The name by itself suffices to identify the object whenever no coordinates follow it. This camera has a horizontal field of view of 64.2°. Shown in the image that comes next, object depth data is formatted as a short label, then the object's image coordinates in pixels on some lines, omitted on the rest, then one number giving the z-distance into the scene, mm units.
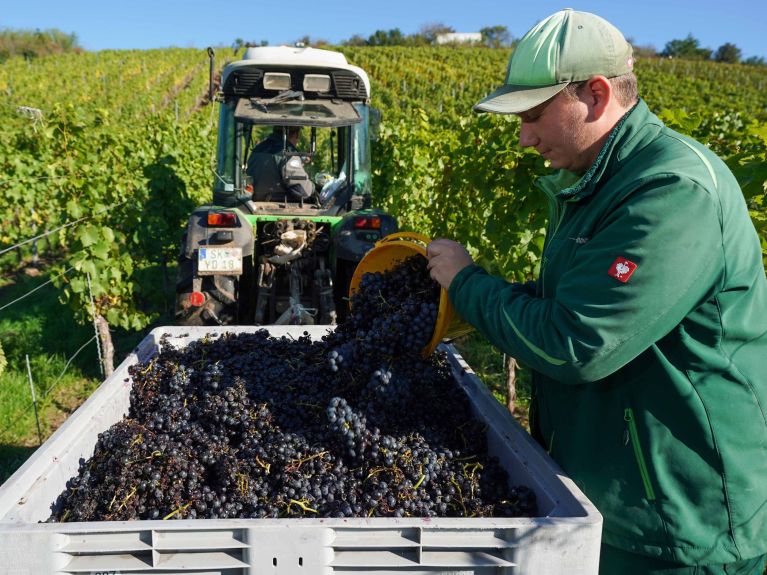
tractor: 4355
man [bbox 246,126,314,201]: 5035
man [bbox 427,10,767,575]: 1288
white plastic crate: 1258
